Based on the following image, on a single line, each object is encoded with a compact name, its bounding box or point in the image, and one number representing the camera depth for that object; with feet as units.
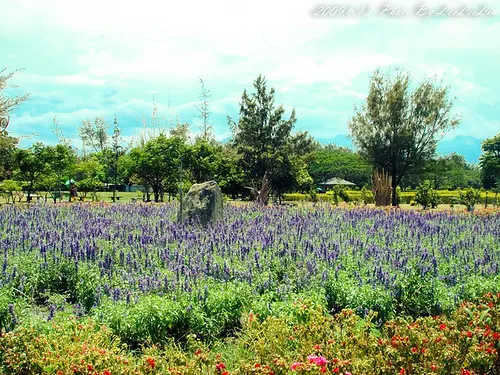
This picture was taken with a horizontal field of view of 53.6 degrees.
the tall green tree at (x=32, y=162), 96.94
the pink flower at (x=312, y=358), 10.55
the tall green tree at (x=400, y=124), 116.67
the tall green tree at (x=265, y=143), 109.60
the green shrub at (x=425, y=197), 100.37
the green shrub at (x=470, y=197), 107.12
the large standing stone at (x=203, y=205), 40.68
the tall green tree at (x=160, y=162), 102.00
